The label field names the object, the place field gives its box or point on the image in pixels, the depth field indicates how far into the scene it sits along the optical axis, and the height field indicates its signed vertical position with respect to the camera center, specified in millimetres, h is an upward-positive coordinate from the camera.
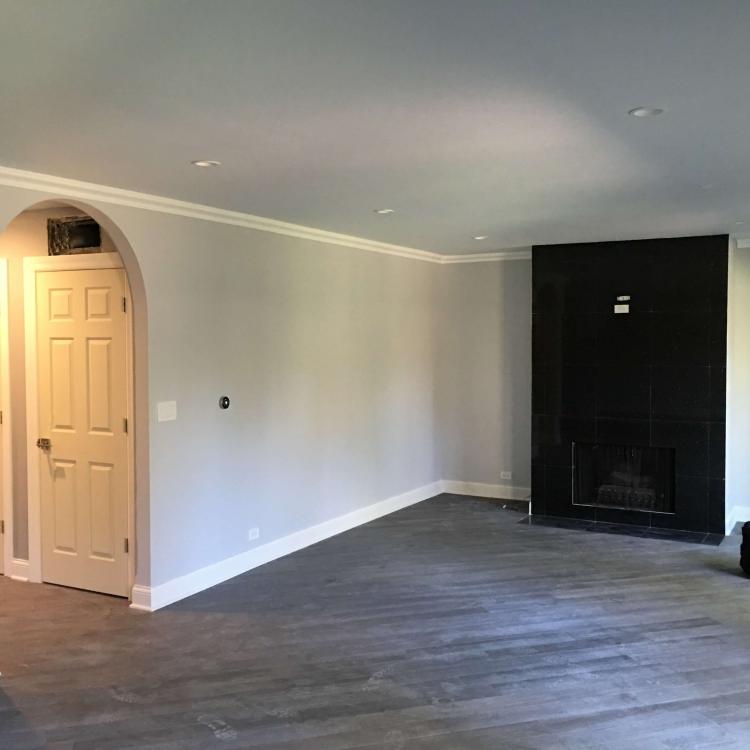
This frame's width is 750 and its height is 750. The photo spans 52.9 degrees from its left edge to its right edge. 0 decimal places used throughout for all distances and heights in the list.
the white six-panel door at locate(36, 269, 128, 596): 4801 -456
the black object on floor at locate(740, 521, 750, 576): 5242 -1376
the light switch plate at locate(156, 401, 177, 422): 4648 -336
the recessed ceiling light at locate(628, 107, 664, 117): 2837 +921
